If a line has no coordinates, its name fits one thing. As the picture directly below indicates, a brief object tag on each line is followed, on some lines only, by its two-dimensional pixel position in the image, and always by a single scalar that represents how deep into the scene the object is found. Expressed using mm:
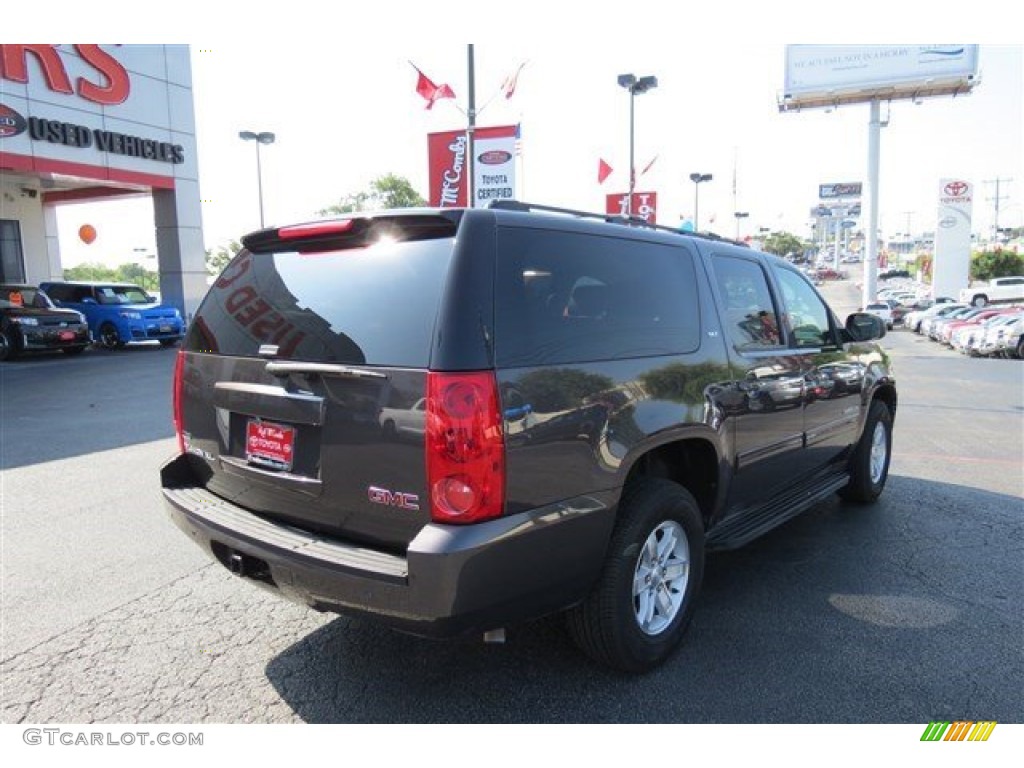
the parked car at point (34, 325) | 16469
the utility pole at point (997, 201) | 97688
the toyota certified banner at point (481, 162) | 12781
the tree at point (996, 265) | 58438
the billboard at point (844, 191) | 126562
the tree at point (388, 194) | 55844
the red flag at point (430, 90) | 13109
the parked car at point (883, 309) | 36041
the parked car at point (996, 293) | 41344
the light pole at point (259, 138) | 29172
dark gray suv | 2424
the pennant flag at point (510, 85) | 13156
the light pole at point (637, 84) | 23047
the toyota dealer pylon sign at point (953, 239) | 47812
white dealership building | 18281
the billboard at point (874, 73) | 41781
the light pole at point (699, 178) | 40281
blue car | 19328
